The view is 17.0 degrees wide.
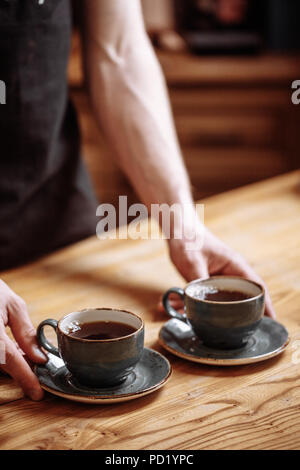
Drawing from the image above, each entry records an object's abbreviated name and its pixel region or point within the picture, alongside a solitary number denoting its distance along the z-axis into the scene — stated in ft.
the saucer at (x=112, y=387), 3.35
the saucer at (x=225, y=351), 3.62
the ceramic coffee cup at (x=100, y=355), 3.33
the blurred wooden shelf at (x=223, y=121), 11.44
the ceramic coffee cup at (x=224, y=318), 3.62
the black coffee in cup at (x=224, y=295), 3.83
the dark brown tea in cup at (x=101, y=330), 3.48
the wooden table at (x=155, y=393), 3.19
